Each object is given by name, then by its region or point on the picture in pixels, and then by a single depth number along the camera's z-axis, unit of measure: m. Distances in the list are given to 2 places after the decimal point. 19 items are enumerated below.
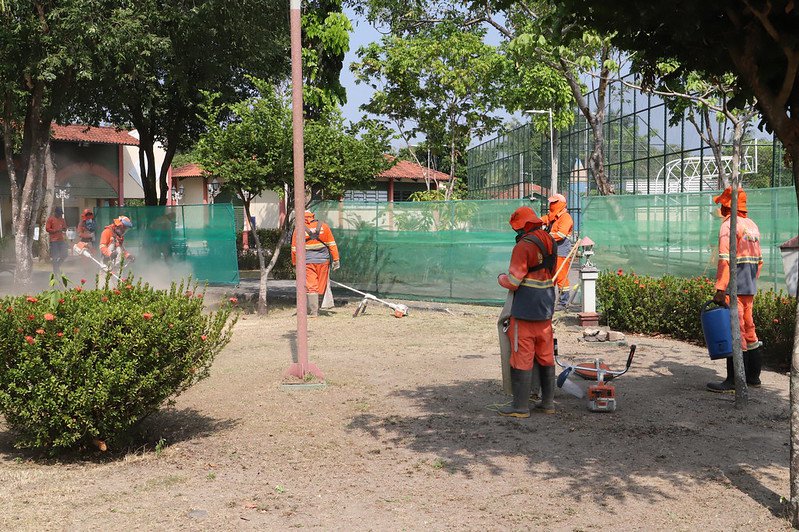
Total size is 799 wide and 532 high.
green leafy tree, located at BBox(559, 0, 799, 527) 4.36
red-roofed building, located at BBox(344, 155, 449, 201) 42.39
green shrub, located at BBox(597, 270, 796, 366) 10.98
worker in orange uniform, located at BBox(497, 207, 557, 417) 7.00
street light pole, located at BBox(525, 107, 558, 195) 29.53
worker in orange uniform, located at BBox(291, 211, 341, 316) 14.21
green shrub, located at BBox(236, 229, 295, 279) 22.56
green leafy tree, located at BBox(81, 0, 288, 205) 17.14
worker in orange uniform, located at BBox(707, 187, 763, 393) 7.84
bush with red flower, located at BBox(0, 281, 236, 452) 5.42
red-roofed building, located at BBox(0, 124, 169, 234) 42.78
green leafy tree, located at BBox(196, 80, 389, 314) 14.12
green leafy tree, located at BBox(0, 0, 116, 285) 15.88
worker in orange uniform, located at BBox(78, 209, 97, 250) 20.56
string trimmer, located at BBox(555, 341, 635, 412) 7.12
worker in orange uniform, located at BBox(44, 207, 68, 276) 20.98
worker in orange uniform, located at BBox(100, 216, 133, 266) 15.89
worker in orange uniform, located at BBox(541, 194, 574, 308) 12.54
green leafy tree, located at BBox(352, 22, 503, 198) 23.23
